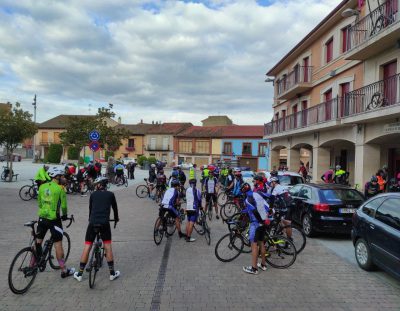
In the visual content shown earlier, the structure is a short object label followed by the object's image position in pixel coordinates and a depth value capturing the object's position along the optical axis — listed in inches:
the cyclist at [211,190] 454.9
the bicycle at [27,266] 193.1
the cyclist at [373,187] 461.7
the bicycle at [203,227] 322.3
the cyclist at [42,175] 485.5
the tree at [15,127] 766.5
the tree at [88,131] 891.4
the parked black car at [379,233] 207.6
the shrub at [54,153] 1891.0
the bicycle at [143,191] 663.4
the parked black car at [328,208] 337.4
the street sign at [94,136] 609.9
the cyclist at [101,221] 214.7
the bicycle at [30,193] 570.6
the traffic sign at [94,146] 634.8
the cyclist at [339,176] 581.8
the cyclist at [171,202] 314.2
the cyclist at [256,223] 238.4
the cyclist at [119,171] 877.8
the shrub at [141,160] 2053.4
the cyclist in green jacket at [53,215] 215.0
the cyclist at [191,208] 320.2
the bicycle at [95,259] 204.5
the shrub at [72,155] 1996.3
